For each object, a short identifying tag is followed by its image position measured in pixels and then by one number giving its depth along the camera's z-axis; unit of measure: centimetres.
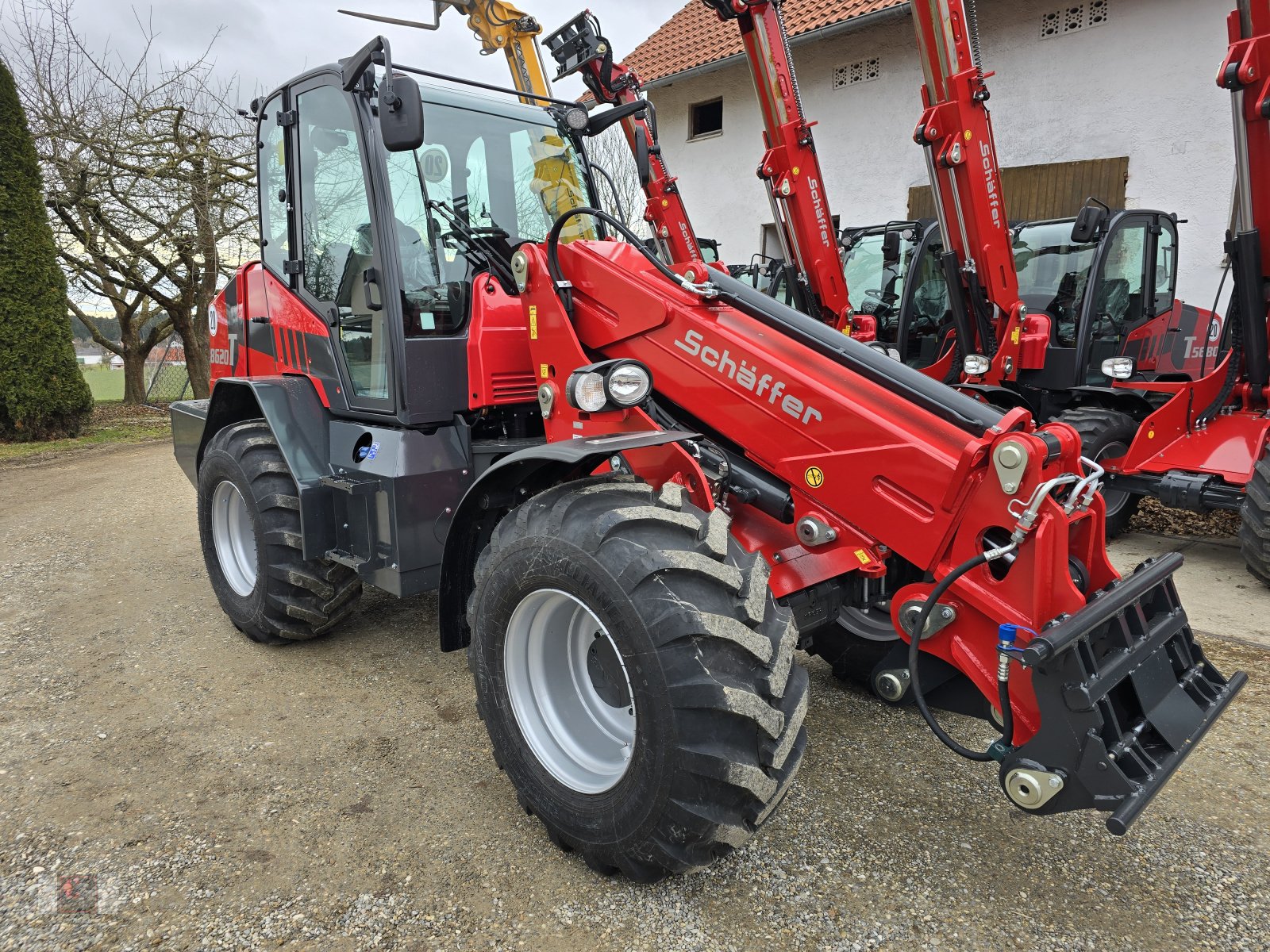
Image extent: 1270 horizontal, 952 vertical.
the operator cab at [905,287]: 786
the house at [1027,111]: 956
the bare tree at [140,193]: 1138
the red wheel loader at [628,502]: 208
